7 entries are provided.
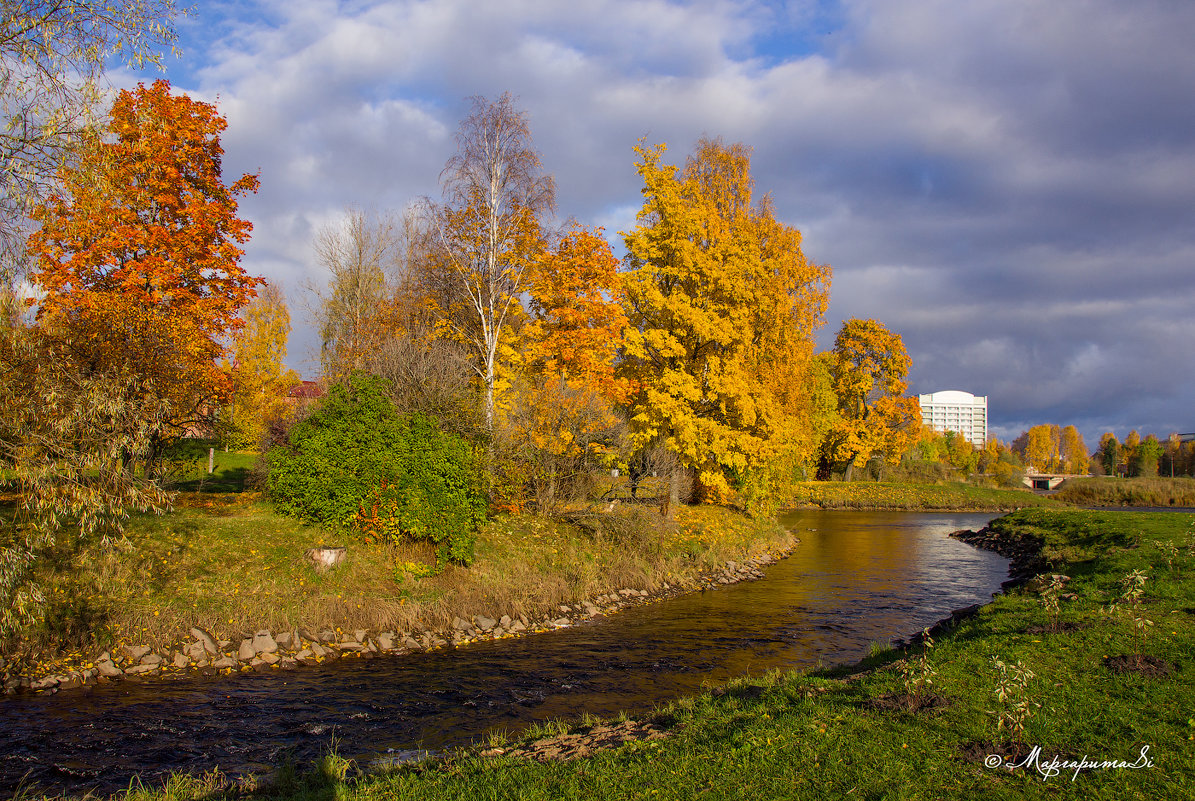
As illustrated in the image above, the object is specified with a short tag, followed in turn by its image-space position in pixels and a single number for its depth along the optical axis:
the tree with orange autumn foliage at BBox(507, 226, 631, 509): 20.92
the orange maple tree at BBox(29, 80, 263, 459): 16.25
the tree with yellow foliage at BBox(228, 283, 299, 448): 40.81
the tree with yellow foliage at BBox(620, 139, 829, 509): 25.09
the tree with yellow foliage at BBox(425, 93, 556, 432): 23.34
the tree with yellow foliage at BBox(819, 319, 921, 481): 54.47
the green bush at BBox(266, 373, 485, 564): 16.78
